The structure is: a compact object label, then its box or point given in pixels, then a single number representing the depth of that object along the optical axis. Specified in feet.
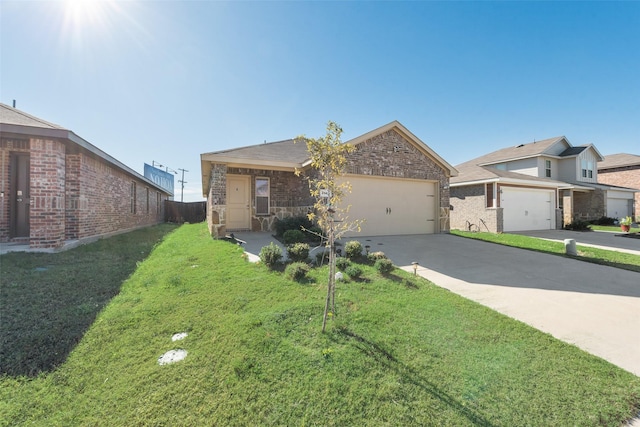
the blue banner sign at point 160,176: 95.25
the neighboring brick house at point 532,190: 44.73
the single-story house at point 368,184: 29.99
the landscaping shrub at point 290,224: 26.76
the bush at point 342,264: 16.66
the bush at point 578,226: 49.43
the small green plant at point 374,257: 18.18
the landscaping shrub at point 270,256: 16.56
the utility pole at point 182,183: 117.29
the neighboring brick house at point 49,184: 20.04
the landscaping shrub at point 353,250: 18.84
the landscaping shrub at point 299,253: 17.82
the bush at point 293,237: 23.09
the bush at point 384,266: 16.21
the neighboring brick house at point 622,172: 69.82
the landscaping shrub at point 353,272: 15.40
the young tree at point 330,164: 10.14
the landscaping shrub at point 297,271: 14.61
